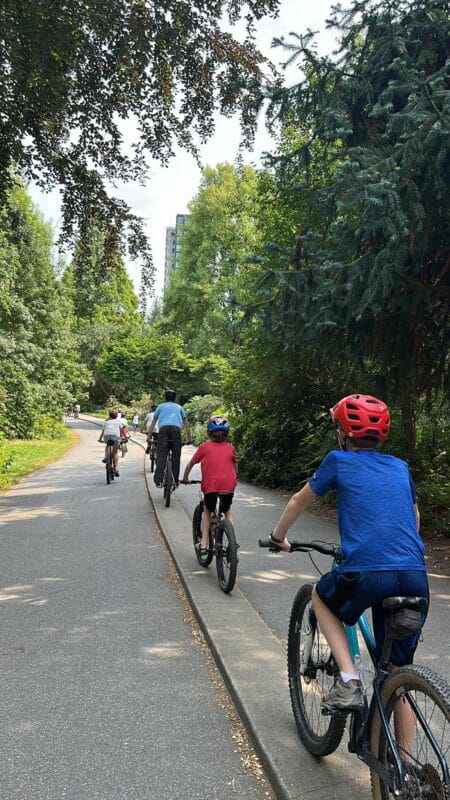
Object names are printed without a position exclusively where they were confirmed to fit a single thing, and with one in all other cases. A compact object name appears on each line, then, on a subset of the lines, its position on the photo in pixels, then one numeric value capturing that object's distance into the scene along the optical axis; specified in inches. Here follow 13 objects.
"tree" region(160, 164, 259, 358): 1531.7
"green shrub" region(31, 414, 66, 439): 1219.2
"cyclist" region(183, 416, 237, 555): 237.5
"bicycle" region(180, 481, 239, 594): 214.7
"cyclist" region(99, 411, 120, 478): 565.3
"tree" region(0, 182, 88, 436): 896.3
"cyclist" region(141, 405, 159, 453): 536.2
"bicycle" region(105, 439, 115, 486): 569.6
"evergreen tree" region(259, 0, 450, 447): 207.6
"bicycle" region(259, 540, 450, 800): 78.7
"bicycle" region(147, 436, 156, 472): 597.3
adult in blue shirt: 410.9
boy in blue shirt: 91.7
